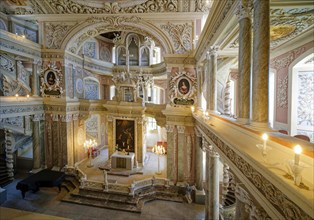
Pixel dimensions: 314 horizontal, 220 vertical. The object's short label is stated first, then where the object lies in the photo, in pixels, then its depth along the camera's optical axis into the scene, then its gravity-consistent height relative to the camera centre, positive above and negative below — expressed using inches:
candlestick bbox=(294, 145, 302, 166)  54.9 -17.7
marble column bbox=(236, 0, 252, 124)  117.3 +34.5
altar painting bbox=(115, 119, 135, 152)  418.8 -80.0
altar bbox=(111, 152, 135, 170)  389.4 -138.7
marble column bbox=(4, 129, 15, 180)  361.1 -105.4
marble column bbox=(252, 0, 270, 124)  100.0 +27.3
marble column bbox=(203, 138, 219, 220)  196.4 -101.9
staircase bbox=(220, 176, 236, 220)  240.2 -163.7
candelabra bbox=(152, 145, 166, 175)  366.7 -104.6
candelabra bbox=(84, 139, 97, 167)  409.7 -103.1
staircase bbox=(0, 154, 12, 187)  344.2 -155.5
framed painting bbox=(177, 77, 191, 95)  324.2 +39.3
